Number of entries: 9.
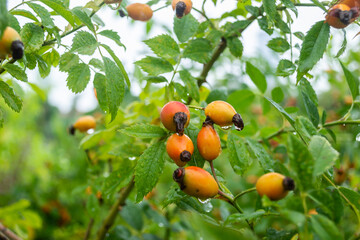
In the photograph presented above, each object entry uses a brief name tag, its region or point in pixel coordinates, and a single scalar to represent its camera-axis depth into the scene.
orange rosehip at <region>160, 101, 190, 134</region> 0.33
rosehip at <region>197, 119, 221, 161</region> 0.33
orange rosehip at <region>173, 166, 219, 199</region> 0.32
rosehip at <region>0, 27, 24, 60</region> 0.30
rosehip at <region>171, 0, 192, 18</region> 0.38
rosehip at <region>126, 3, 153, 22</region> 0.40
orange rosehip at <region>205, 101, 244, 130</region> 0.34
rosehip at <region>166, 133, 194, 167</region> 0.33
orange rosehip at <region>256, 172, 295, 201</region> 0.31
